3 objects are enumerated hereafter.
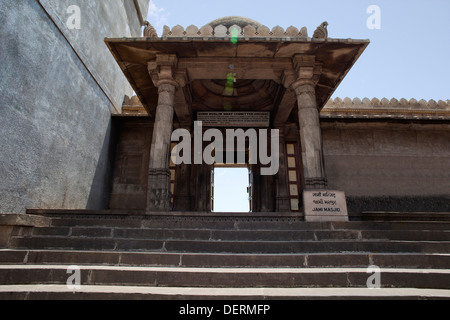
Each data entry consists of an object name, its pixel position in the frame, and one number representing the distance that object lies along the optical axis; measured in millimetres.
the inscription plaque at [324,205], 4941
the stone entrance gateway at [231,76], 6113
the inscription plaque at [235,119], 9367
